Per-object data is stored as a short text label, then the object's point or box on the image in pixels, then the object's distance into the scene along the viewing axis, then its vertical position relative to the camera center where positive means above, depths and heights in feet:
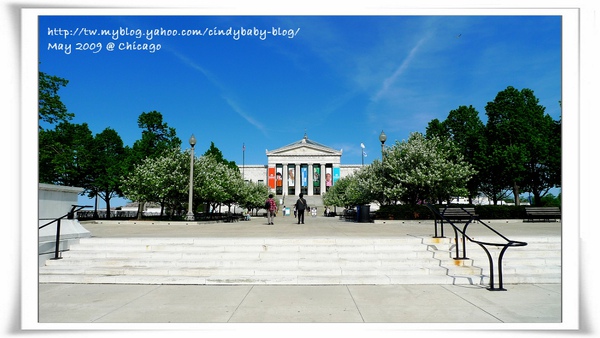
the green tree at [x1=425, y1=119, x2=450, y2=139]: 171.53 +17.19
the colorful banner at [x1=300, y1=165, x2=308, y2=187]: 369.09 -2.69
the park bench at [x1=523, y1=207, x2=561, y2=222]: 87.35 -7.57
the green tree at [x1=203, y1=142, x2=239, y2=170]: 219.88 +10.80
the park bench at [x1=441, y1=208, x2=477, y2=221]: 65.83 -5.98
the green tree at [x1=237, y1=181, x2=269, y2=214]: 181.88 -9.95
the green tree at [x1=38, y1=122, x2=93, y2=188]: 87.39 +4.42
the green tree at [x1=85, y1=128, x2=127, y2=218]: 158.40 +3.58
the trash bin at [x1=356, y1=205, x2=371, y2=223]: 99.40 -8.88
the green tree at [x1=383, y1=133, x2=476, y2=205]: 112.27 -0.36
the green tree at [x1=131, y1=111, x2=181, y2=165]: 152.87 +12.48
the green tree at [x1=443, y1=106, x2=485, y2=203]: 157.06 +14.84
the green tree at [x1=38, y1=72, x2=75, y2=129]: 82.89 +14.08
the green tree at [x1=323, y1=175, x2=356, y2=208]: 224.12 -10.84
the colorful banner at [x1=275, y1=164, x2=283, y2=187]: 358.94 -2.64
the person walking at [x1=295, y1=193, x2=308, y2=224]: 85.25 -6.19
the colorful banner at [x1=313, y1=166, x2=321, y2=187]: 375.82 -1.92
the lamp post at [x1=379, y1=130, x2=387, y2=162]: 95.35 +7.86
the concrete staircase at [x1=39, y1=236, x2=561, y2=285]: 28.09 -6.26
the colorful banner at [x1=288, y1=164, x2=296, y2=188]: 374.55 -2.75
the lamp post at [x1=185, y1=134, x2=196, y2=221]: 101.83 -2.50
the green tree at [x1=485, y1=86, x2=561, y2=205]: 141.90 +10.81
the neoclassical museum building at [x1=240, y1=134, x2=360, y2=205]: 373.40 +6.67
